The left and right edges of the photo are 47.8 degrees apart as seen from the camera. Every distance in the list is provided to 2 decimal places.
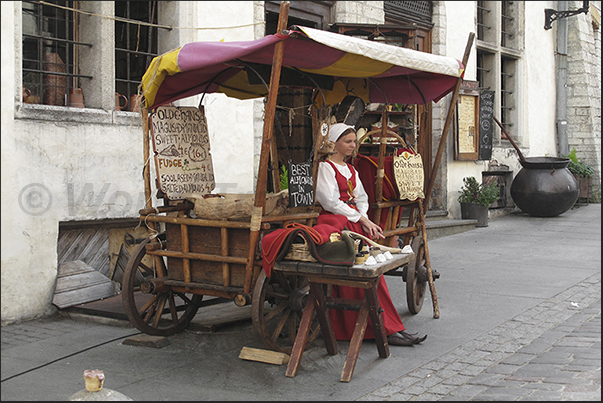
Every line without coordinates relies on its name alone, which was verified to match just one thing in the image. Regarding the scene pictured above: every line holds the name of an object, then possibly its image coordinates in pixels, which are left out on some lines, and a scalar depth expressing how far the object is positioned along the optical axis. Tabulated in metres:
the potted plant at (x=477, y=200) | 12.04
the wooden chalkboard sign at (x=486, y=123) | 12.56
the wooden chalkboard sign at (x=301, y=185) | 4.92
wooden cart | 4.44
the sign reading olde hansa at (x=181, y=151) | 5.29
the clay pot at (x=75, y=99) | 6.52
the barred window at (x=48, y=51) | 6.32
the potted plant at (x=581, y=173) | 14.97
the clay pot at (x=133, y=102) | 6.98
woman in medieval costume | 5.24
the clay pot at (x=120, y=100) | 6.92
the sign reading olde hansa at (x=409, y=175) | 5.96
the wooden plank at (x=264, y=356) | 4.60
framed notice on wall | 12.14
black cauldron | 12.87
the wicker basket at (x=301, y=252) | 4.36
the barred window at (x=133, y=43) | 7.19
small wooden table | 4.27
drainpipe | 15.71
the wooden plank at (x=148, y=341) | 5.02
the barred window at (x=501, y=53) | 13.70
